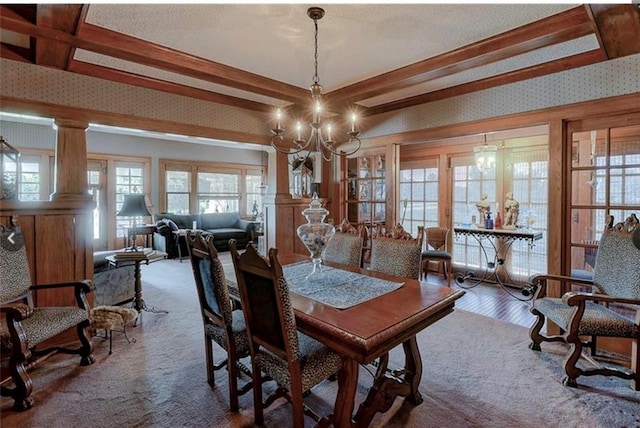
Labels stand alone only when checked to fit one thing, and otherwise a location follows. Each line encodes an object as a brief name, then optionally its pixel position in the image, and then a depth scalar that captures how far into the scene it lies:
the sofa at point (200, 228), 7.11
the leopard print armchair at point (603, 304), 2.29
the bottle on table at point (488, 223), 4.72
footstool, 2.70
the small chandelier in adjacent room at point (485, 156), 4.72
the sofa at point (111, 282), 3.59
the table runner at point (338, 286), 1.91
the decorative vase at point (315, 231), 2.34
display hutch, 4.52
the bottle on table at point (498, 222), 4.75
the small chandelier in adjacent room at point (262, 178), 9.56
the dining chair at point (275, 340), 1.55
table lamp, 3.93
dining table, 1.51
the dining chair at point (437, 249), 4.55
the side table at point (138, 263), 3.51
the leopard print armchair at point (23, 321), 2.10
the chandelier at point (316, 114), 2.09
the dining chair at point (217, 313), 1.98
